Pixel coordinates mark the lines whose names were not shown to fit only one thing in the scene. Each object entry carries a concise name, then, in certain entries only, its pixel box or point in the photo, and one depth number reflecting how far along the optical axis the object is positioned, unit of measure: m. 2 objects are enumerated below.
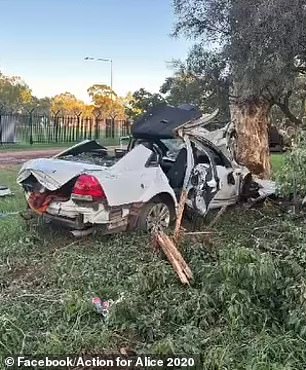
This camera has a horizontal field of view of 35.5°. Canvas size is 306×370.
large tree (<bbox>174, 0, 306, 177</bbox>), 8.47
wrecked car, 5.71
